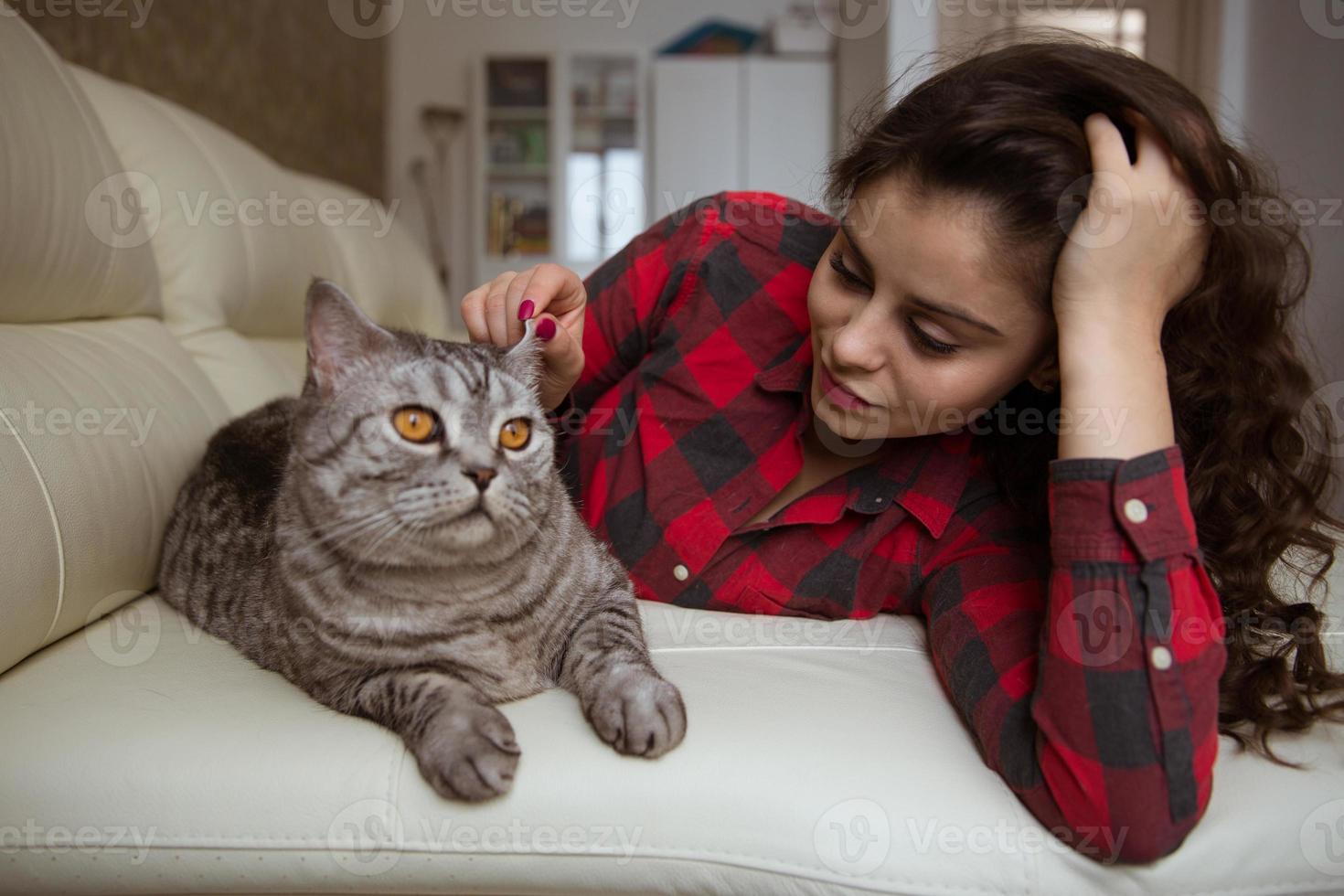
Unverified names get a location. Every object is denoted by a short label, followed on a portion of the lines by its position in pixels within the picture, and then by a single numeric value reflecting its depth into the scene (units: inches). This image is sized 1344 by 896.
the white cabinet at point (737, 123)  180.2
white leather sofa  29.8
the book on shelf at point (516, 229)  203.2
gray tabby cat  31.6
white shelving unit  197.3
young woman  31.0
